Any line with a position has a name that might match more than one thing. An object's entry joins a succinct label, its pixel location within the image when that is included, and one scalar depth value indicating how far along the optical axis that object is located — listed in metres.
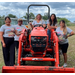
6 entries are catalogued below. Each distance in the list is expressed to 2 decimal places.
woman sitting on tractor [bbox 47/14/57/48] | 4.39
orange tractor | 2.62
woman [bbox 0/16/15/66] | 3.62
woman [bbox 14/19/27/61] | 4.48
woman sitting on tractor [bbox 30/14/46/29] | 4.56
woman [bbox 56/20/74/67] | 3.77
